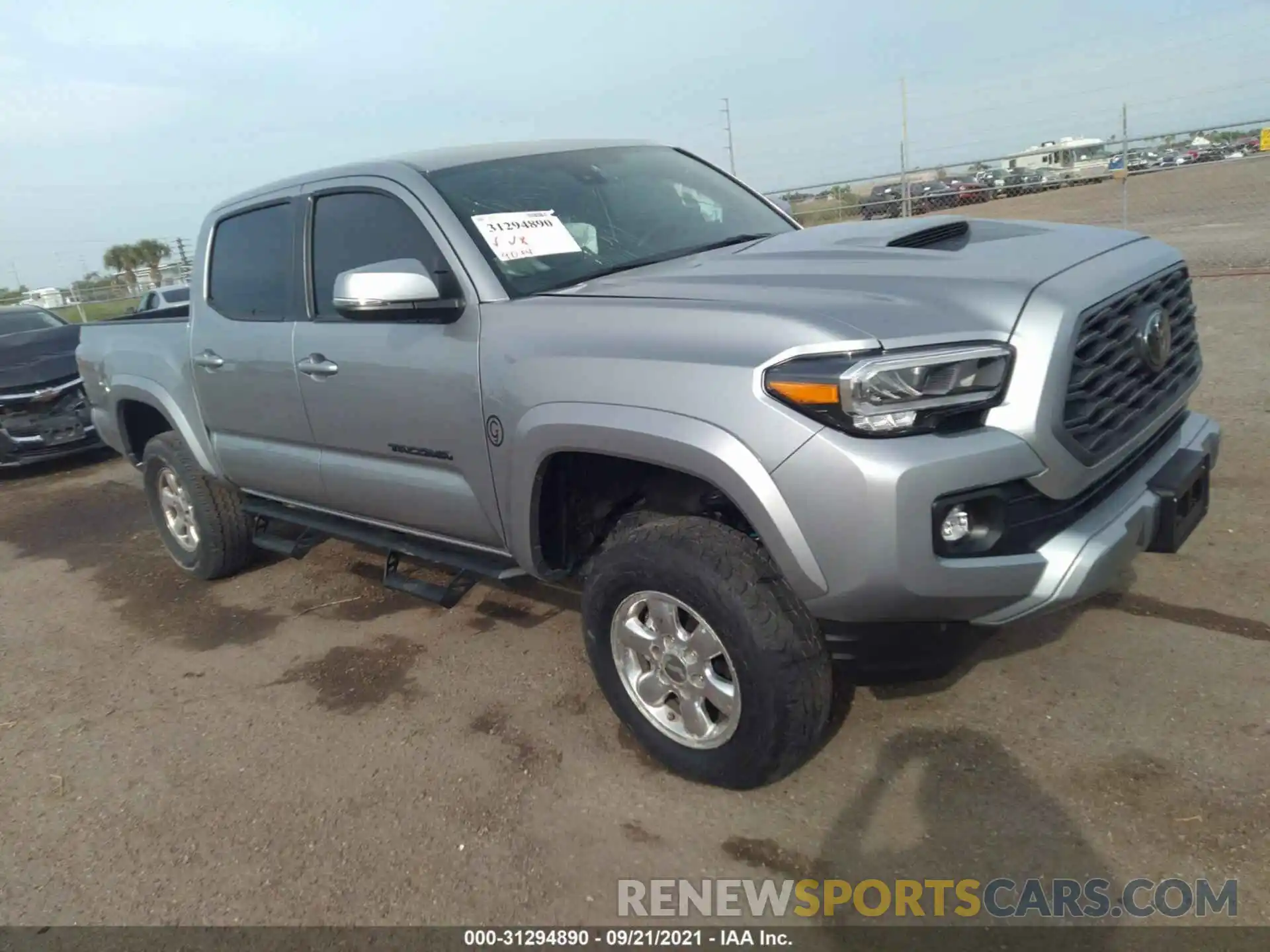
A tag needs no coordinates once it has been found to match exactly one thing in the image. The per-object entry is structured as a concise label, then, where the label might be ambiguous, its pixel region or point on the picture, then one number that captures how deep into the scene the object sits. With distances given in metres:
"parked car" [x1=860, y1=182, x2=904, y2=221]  17.19
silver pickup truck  2.35
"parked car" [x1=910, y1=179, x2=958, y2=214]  16.60
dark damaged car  8.53
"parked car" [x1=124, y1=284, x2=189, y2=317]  13.52
